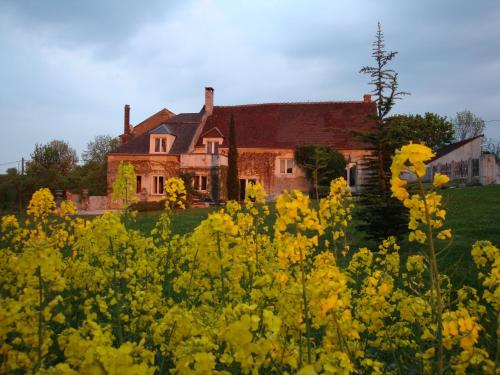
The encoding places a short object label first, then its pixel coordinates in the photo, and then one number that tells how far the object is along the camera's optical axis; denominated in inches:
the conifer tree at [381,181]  393.7
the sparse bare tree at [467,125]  2284.7
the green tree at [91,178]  1657.2
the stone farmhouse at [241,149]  1232.2
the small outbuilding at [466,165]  1100.5
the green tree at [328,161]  1166.3
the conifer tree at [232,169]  1220.5
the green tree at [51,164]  1556.3
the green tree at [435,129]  2089.1
